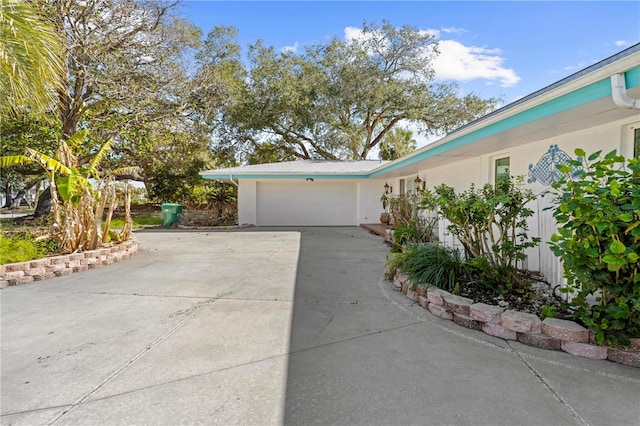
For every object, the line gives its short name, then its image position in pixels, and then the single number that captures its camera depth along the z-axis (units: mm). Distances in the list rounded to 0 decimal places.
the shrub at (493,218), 4247
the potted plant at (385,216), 14293
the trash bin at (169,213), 15555
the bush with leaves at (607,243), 2760
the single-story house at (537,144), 3242
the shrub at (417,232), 7820
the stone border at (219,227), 14356
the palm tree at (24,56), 5004
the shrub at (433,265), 4625
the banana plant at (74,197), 6750
